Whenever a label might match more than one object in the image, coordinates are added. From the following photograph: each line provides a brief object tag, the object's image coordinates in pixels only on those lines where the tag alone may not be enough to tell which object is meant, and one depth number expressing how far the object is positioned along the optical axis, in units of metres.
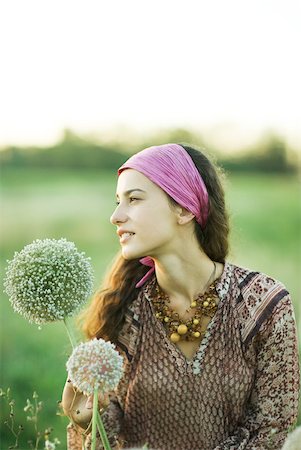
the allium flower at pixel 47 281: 2.12
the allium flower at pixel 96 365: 1.97
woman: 2.52
